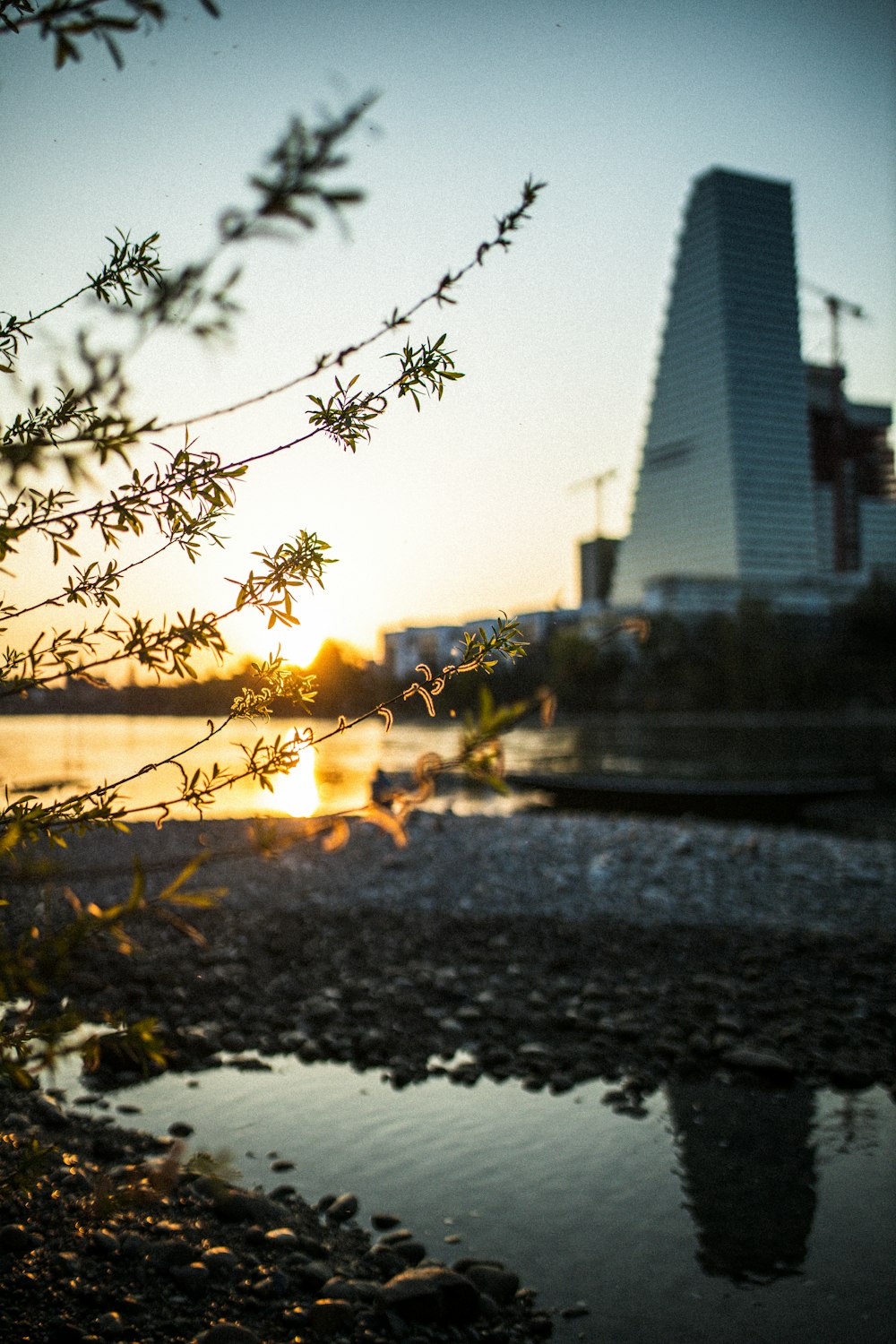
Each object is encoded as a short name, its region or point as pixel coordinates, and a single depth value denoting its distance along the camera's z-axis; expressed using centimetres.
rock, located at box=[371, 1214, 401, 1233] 660
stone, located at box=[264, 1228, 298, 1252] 605
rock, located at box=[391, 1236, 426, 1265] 614
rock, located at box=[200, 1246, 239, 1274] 567
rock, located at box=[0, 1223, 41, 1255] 542
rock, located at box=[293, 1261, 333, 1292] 568
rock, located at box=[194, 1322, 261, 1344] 493
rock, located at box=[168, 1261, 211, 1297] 541
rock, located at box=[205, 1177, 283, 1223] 634
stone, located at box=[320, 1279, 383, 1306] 556
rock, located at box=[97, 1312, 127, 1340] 489
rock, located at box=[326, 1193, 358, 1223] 666
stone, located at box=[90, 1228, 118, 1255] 559
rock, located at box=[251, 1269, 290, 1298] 554
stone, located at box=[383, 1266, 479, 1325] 546
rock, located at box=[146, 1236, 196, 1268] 561
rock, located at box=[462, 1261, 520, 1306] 584
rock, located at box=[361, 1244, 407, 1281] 596
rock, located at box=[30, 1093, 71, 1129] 762
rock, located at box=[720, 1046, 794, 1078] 936
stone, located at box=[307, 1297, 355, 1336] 527
